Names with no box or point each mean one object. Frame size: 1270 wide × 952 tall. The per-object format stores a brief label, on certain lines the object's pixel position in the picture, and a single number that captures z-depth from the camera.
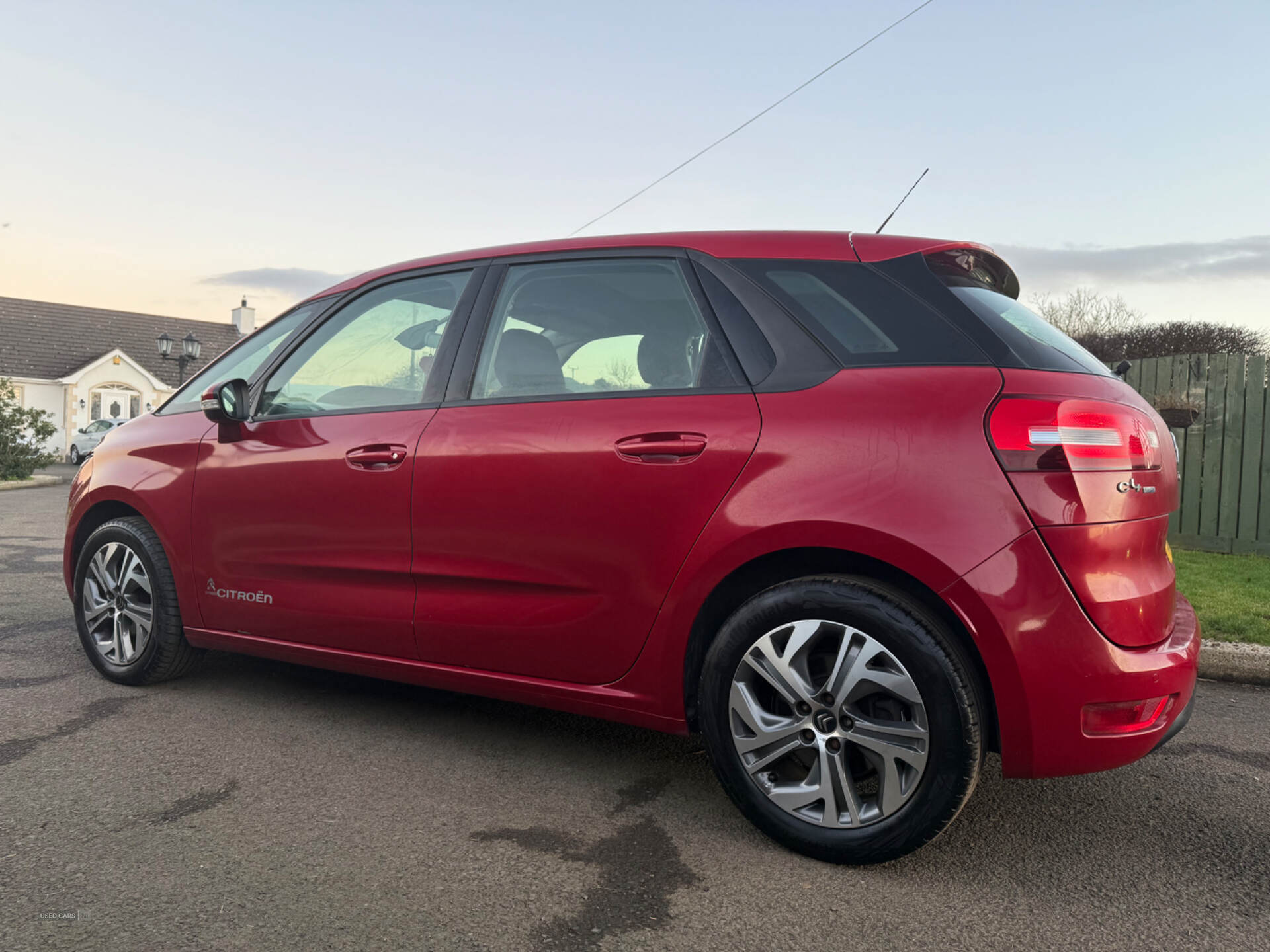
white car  34.22
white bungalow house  40.19
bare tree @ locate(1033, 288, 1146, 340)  25.33
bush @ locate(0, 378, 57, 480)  20.02
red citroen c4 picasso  2.30
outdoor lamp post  22.75
